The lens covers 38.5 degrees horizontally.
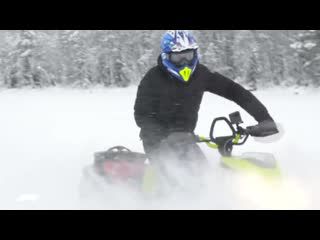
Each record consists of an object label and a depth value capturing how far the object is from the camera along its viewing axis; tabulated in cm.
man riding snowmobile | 514
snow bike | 434
